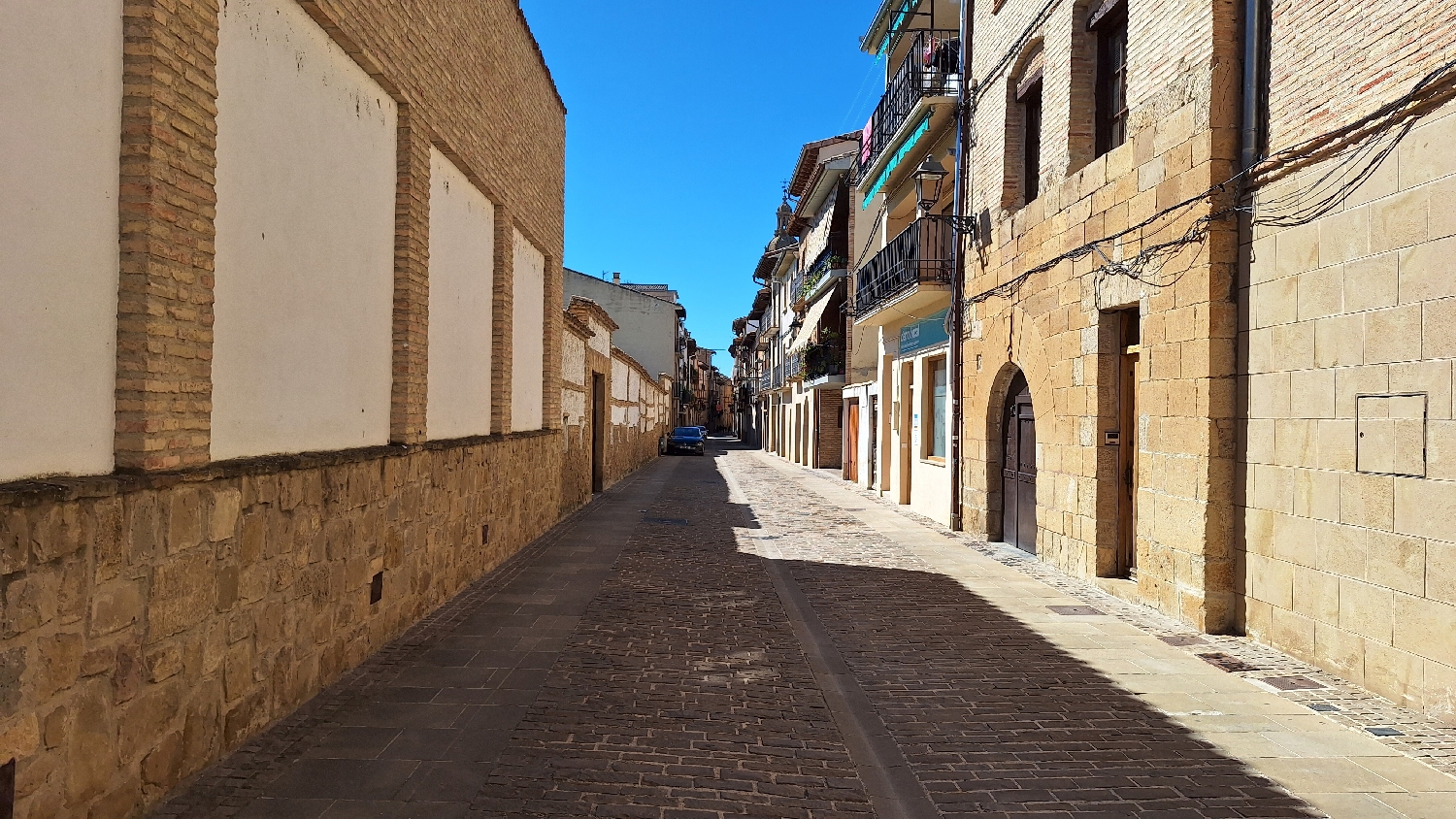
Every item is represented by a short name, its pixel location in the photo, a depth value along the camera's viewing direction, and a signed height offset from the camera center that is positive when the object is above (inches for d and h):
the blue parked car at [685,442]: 1547.7 -40.3
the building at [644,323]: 1732.3 +213.7
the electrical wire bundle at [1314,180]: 185.5 +69.6
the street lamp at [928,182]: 479.5 +152.9
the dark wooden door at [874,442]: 740.6 -16.9
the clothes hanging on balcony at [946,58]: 527.2 +242.0
